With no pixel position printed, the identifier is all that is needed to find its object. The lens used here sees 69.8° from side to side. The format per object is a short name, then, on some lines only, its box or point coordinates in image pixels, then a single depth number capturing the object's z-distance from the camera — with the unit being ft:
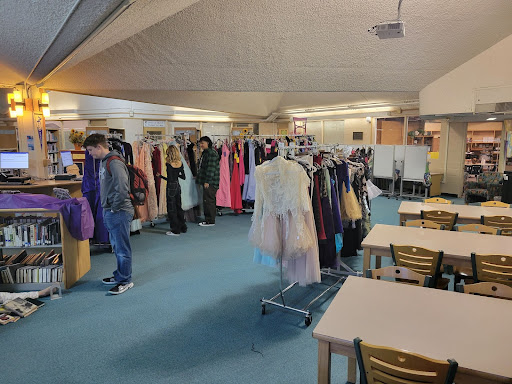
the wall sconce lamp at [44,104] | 19.60
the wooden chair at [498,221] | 13.75
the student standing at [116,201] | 12.81
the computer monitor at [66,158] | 21.79
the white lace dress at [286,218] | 10.80
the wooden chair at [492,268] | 9.05
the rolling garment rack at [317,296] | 11.45
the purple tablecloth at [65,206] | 13.43
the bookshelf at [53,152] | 29.91
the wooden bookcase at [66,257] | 13.41
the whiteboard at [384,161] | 34.30
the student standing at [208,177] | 22.33
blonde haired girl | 20.83
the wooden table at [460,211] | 14.82
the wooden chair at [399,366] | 5.03
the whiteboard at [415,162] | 32.37
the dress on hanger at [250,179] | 24.43
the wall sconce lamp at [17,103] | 18.28
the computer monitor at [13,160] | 18.40
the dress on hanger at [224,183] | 24.43
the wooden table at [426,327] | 5.31
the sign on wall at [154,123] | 40.47
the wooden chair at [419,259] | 9.64
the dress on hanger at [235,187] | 24.49
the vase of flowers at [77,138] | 35.24
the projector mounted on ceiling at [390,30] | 13.55
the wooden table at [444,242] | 9.96
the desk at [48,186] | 17.51
